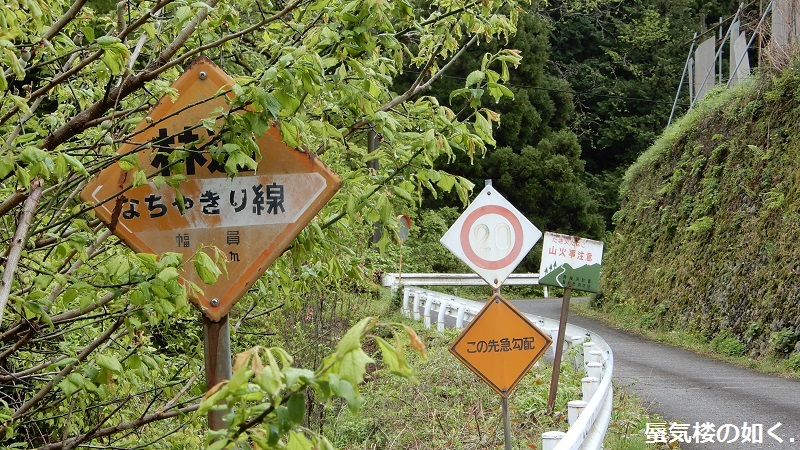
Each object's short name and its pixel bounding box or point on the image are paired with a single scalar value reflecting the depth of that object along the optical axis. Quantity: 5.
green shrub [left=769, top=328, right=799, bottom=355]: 15.92
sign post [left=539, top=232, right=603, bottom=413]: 10.91
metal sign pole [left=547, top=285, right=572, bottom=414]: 10.33
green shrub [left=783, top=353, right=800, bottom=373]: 15.22
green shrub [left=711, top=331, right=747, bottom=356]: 17.69
